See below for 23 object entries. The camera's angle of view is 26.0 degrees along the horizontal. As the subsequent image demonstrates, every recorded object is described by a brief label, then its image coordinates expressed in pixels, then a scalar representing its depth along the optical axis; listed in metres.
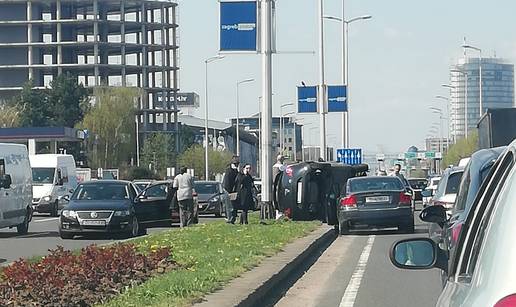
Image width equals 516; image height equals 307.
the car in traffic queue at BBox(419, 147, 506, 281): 8.47
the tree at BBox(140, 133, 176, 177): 107.44
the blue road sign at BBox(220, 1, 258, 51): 29.81
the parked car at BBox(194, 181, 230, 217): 45.22
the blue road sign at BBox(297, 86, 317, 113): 49.75
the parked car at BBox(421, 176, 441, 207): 48.84
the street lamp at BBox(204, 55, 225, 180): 92.97
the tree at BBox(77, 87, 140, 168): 104.31
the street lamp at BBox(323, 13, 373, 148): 66.12
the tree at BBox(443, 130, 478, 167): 98.44
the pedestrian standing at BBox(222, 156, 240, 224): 31.16
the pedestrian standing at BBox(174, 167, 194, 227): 31.02
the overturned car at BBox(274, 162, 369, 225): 32.75
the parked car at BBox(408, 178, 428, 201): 60.10
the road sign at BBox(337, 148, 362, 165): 64.00
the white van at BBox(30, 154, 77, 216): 46.31
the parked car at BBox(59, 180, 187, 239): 28.53
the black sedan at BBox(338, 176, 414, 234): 28.47
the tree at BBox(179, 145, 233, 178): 113.89
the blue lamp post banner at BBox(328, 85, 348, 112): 51.16
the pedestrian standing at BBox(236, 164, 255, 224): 30.94
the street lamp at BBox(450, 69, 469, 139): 97.70
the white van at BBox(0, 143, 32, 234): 29.11
